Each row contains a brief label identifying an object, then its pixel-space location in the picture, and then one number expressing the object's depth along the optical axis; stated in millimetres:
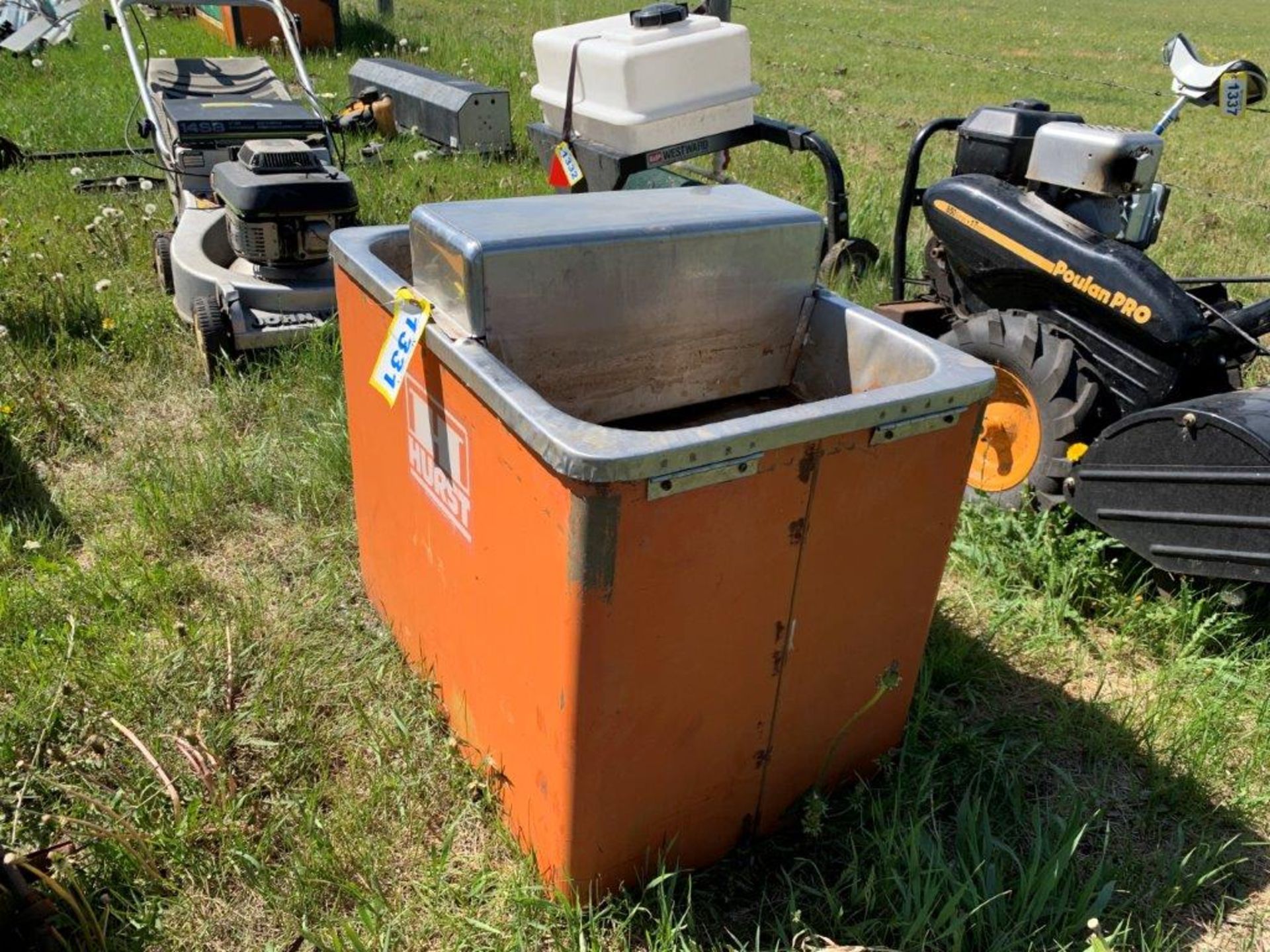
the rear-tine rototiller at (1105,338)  2289
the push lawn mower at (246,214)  3664
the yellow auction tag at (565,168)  3578
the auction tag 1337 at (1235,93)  2898
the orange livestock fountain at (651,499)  1485
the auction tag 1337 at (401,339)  1742
